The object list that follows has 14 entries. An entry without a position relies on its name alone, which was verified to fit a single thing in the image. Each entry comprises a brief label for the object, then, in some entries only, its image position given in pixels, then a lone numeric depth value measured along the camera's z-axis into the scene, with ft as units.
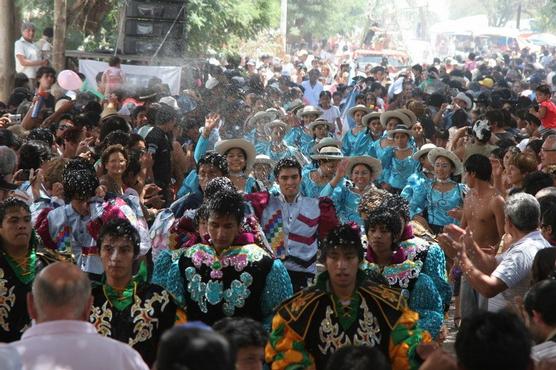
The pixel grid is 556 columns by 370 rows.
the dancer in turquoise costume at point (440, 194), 36.42
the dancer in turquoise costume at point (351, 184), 34.86
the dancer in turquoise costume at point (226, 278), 21.07
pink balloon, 54.08
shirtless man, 29.94
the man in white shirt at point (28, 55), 65.16
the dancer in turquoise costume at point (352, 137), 52.95
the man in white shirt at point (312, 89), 83.91
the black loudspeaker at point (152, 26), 68.80
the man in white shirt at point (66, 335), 14.42
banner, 61.21
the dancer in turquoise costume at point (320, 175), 37.47
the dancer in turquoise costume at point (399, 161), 44.37
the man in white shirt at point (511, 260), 21.34
